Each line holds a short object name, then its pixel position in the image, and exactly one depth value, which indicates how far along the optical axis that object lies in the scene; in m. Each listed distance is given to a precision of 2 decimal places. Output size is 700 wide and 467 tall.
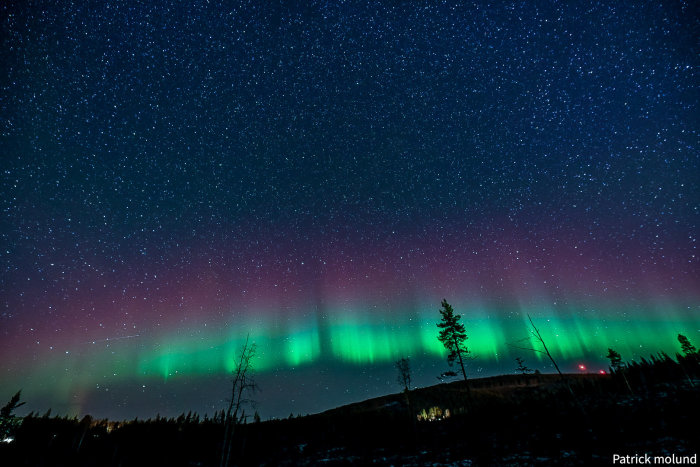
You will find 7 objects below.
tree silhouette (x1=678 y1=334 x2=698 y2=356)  52.68
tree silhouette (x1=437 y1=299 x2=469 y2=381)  34.09
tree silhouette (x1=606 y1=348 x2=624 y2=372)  57.09
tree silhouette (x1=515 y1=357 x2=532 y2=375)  51.67
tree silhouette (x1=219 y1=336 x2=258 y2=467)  26.12
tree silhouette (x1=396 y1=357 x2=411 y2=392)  36.34
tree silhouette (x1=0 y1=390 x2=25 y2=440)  31.79
